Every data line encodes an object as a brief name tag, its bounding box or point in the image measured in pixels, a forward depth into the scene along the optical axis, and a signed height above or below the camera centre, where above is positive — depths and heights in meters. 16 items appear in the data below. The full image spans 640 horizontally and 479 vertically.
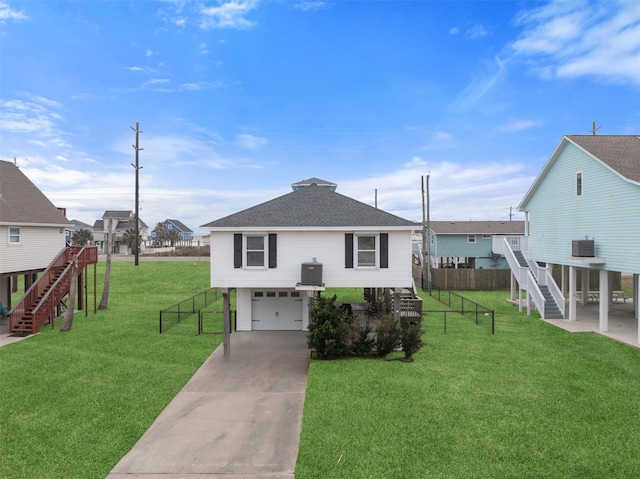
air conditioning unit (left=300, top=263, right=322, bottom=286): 14.71 -1.18
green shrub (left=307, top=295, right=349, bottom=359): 13.53 -3.24
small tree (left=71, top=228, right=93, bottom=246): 71.81 +1.70
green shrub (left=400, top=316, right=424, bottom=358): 13.48 -3.50
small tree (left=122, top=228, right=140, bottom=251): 72.31 +1.28
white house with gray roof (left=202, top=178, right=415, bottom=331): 15.02 -0.22
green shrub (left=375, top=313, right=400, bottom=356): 13.80 -3.50
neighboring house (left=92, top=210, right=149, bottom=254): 74.20 +3.56
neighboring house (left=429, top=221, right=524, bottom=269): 39.75 +0.07
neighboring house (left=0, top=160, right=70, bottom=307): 19.09 +0.97
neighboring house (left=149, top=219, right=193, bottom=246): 92.85 +3.51
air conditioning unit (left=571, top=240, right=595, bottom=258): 17.33 -0.18
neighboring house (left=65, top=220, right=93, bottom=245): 74.78 +4.20
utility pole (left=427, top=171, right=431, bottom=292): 32.47 -1.98
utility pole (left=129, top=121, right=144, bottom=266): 38.09 +8.59
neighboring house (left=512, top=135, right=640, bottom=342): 15.57 +1.72
